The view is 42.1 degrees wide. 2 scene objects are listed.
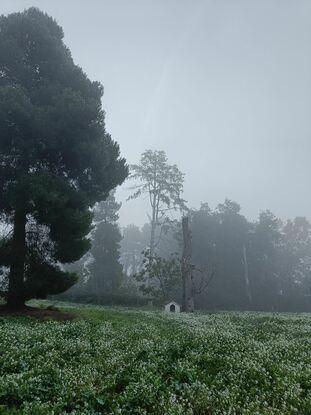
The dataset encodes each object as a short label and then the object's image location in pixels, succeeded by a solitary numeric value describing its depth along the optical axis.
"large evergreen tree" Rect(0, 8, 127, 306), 20.73
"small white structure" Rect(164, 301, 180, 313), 40.19
